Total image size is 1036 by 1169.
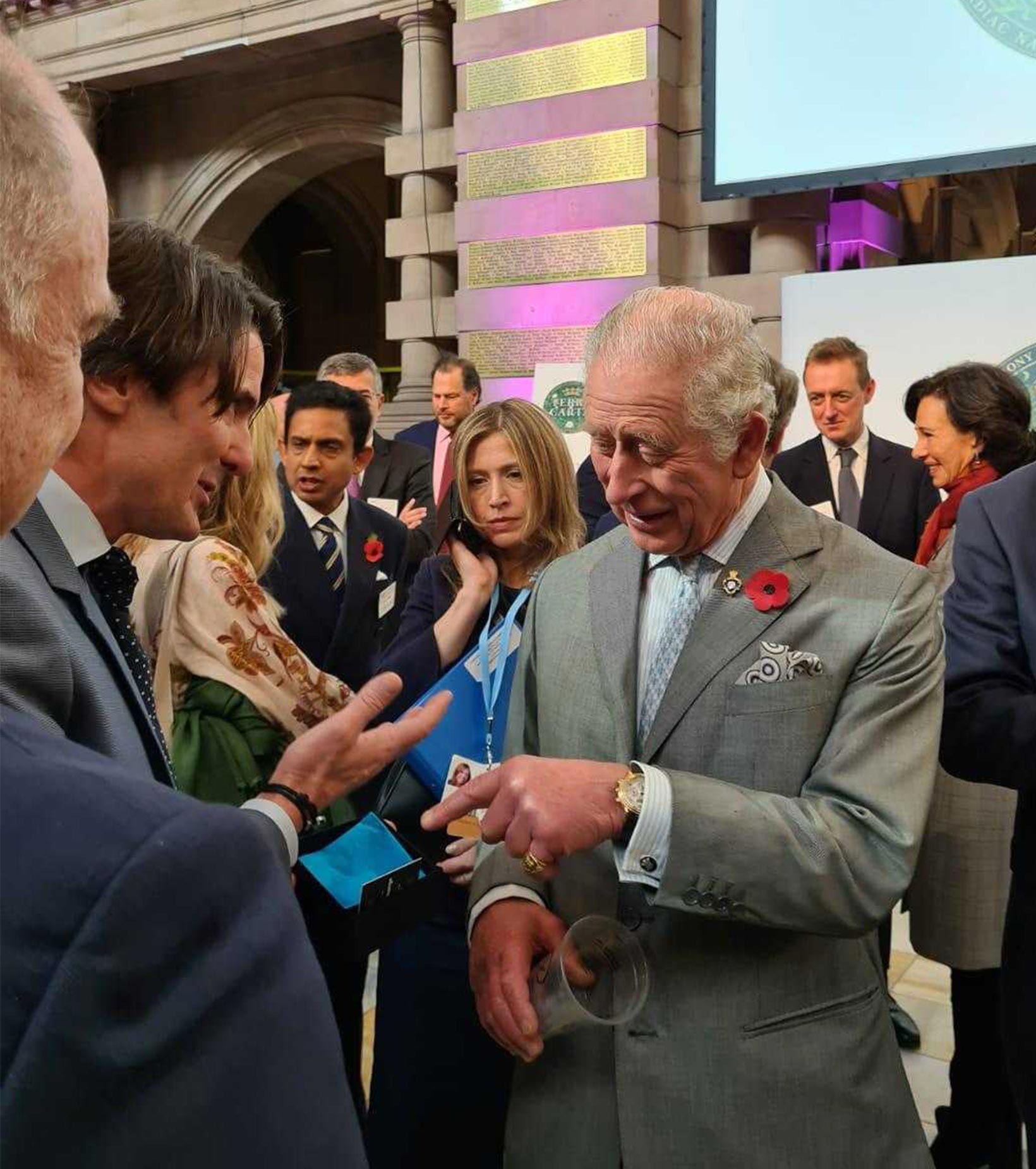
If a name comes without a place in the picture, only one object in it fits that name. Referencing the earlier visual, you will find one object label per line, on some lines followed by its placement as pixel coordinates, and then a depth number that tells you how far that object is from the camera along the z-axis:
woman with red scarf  2.11
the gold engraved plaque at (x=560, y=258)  7.37
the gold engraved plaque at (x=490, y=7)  7.63
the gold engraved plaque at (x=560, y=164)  7.39
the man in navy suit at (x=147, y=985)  0.45
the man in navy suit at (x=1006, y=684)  1.45
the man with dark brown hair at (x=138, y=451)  1.03
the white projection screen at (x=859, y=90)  6.04
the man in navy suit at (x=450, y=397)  5.88
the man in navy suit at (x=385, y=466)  5.12
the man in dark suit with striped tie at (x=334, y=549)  2.93
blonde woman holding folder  1.78
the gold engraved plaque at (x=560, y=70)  7.29
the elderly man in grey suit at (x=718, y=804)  1.19
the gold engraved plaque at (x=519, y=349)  7.64
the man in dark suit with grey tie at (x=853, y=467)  4.41
